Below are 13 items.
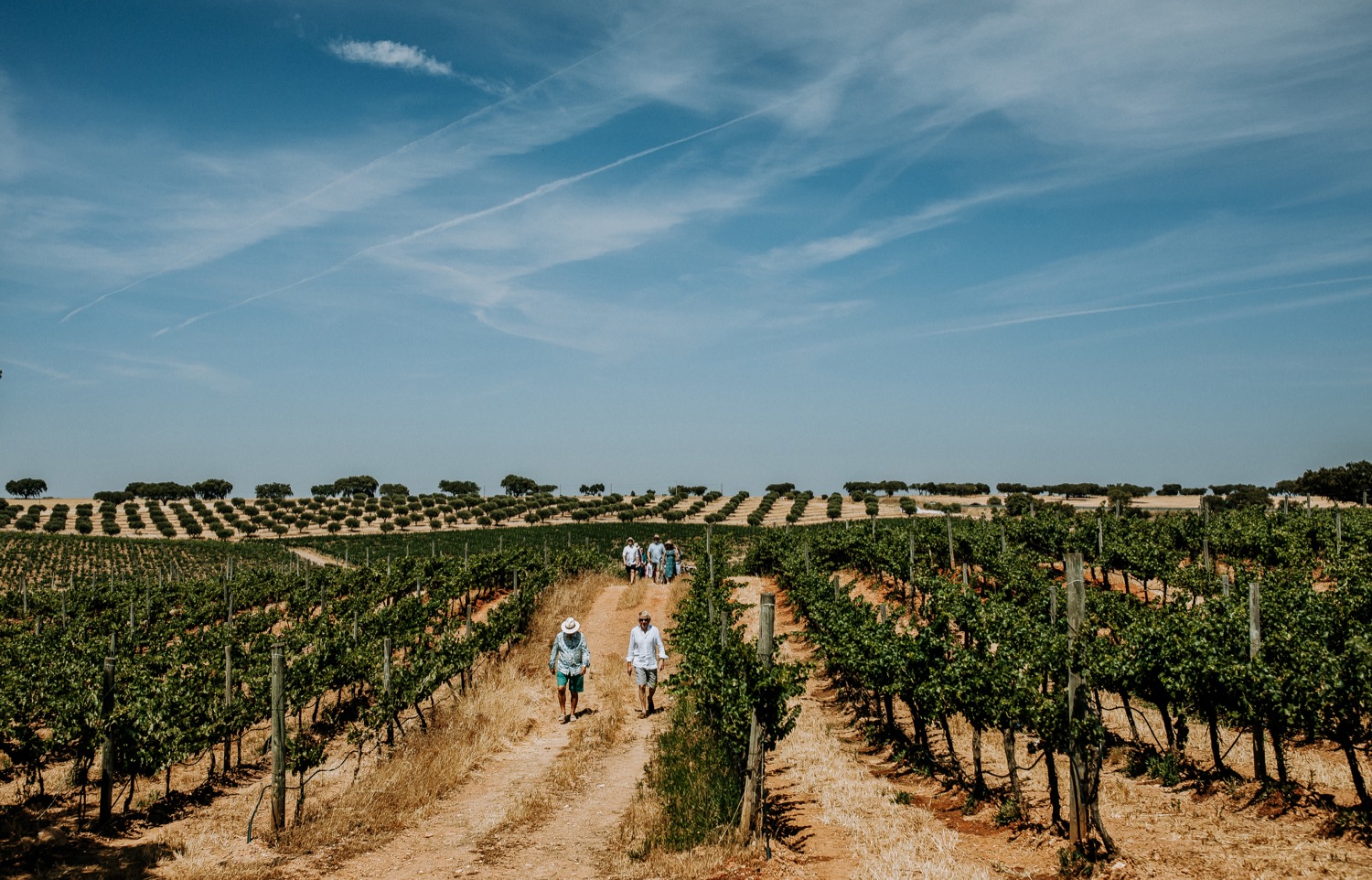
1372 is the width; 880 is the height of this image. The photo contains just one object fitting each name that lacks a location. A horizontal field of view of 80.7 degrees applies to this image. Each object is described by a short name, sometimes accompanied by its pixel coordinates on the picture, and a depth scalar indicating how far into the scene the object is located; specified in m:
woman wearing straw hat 13.34
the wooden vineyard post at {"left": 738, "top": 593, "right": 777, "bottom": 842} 7.98
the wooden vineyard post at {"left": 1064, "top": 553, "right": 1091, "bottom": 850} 7.36
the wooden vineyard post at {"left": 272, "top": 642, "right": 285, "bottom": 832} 9.13
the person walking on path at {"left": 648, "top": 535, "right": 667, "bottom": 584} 29.89
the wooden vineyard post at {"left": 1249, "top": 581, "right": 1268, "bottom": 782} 8.93
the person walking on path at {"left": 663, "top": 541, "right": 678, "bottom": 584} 29.80
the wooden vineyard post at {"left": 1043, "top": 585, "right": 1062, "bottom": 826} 7.98
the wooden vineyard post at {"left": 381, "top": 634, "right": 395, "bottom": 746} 13.29
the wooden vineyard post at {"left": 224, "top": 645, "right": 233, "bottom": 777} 14.27
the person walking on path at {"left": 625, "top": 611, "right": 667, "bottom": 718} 13.46
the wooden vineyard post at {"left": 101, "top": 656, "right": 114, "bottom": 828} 9.94
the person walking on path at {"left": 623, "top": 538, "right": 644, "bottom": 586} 29.34
